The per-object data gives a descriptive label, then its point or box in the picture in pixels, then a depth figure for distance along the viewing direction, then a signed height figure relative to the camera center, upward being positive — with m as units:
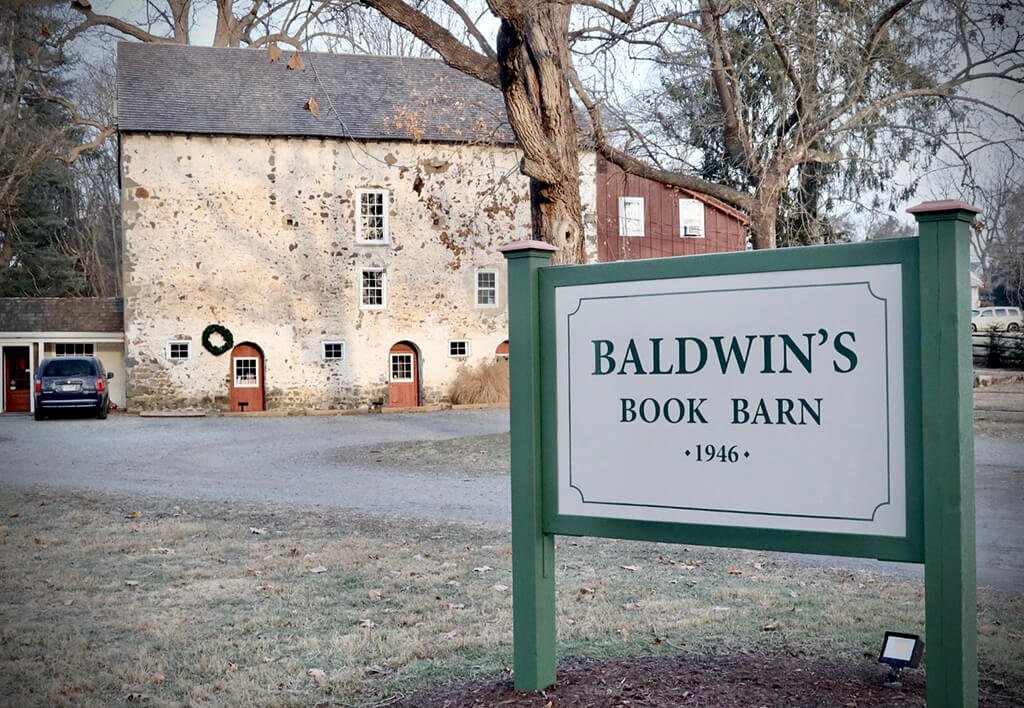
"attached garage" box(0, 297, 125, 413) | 29.78 +0.57
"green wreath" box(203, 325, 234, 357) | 27.41 +0.40
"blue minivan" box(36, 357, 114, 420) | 25.38 -0.81
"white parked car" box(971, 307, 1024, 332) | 41.70 +0.96
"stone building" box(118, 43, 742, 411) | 27.48 +3.33
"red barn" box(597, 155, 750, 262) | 31.05 +4.02
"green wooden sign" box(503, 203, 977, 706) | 3.40 -0.26
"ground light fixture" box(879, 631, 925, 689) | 4.14 -1.33
